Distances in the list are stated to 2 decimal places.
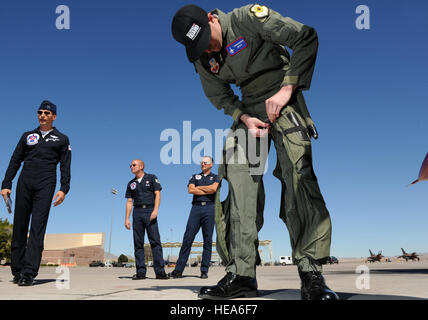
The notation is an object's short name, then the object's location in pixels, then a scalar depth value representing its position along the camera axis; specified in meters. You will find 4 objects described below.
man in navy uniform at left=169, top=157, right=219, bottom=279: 6.48
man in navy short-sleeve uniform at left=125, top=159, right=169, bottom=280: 5.87
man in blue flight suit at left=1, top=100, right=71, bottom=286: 4.14
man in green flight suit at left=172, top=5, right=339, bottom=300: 2.11
